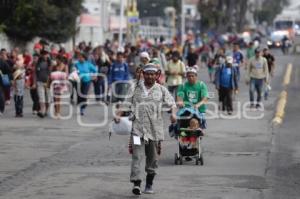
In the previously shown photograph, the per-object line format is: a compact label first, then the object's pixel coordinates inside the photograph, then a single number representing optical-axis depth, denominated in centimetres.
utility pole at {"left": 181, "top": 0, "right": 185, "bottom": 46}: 7144
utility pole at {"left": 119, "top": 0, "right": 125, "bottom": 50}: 4847
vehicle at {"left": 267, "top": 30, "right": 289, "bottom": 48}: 8669
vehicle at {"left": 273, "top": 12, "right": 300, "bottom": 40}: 9700
